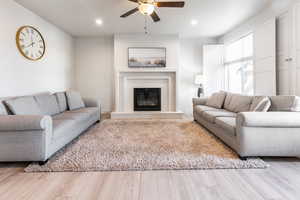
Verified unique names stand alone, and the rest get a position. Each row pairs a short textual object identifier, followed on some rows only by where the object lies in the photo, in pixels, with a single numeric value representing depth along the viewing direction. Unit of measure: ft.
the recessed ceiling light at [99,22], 15.15
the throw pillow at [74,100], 14.59
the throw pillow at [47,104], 11.42
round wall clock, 11.77
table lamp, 19.49
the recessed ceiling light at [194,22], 15.51
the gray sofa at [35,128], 7.25
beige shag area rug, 7.35
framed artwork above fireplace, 19.40
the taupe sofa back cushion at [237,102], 11.38
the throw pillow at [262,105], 9.36
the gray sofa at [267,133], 7.68
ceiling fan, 9.44
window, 15.87
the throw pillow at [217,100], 14.53
